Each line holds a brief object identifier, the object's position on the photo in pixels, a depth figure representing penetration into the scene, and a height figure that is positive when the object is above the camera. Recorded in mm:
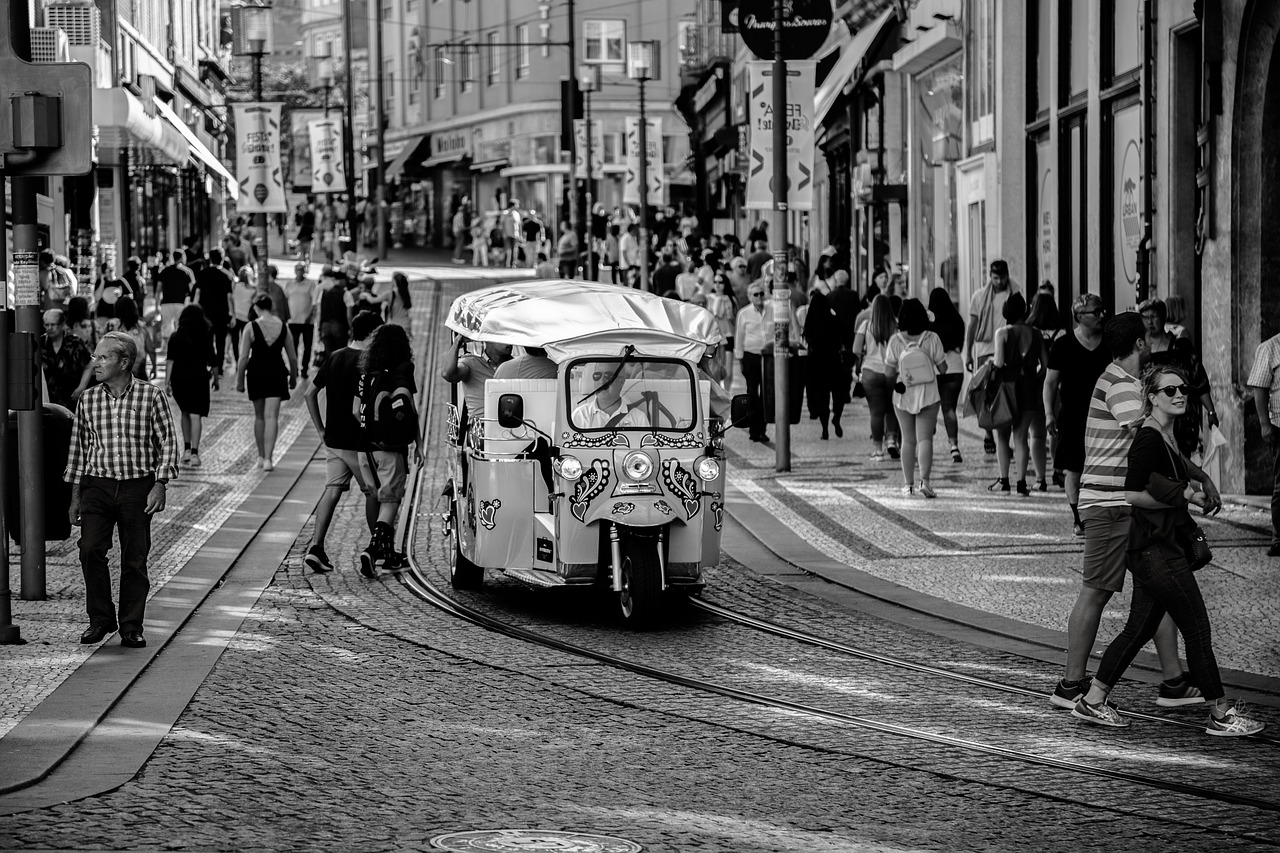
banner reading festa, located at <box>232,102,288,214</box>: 37875 +3292
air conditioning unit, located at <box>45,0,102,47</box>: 33781 +5391
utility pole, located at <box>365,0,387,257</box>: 58500 +4411
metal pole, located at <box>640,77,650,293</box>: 37516 +2379
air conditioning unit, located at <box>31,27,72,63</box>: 29312 +4283
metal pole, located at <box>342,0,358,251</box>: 49647 +4843
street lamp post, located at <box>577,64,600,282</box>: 44188 +3869
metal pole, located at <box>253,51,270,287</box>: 39094 +6483
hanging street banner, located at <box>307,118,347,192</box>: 45875 +4016
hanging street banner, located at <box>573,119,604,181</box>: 62406 +5392
